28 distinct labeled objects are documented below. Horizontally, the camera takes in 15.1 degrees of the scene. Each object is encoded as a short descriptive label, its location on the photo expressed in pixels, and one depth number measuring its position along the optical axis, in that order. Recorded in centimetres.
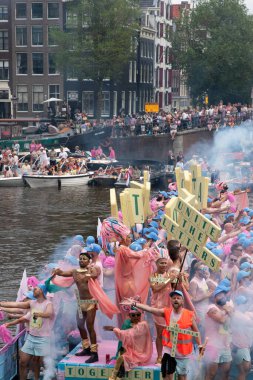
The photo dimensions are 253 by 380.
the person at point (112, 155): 4975
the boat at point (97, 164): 4822
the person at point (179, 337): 1125
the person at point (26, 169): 4606
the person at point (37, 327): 1233
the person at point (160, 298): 1216
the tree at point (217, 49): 7475
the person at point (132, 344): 1160
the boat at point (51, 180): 4469
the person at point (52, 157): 4675
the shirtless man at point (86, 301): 1245
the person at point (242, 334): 1206
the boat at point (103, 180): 4572
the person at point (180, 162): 4425
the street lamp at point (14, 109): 7131
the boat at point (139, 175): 4494
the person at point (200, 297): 1255
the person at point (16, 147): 4950
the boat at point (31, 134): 5091
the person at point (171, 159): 4954
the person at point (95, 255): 1299
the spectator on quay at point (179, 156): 4860
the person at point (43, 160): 4625
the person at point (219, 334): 1182
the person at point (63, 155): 4708
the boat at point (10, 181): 4516
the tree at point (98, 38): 6419
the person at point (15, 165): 4619
